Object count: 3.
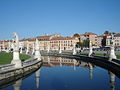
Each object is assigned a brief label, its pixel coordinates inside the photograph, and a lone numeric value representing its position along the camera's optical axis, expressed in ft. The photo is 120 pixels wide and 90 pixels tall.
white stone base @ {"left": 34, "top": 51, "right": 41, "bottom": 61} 58.28
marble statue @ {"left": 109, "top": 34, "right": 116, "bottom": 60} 43.91
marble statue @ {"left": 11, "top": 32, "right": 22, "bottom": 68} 33.31
